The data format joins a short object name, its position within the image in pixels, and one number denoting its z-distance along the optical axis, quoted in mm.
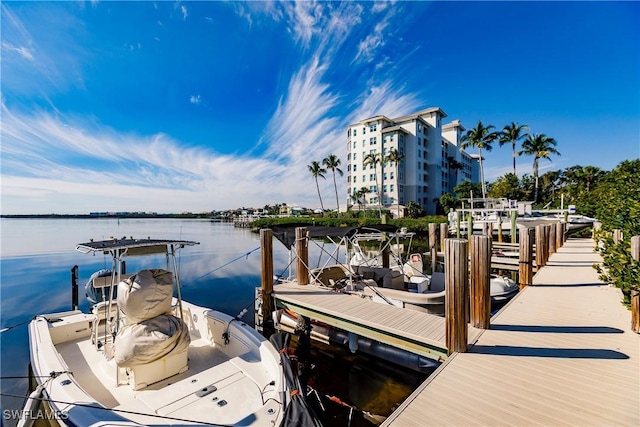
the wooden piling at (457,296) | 4645
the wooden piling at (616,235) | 12439
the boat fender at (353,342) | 7621
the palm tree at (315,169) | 60250
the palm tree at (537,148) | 41094
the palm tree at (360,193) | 52906
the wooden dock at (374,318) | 5242
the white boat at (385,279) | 8078
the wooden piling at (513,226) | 16920
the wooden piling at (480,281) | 5332
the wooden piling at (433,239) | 15402
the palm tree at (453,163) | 59812
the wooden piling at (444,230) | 15508
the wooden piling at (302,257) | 9242
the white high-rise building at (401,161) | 51125
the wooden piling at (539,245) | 11508
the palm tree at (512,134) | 41250
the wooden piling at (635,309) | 5032
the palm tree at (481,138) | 38812
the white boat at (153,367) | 4047
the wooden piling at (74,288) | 11459
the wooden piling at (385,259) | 12711
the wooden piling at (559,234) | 17875
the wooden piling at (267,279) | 8648
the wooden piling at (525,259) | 9047
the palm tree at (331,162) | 59125
